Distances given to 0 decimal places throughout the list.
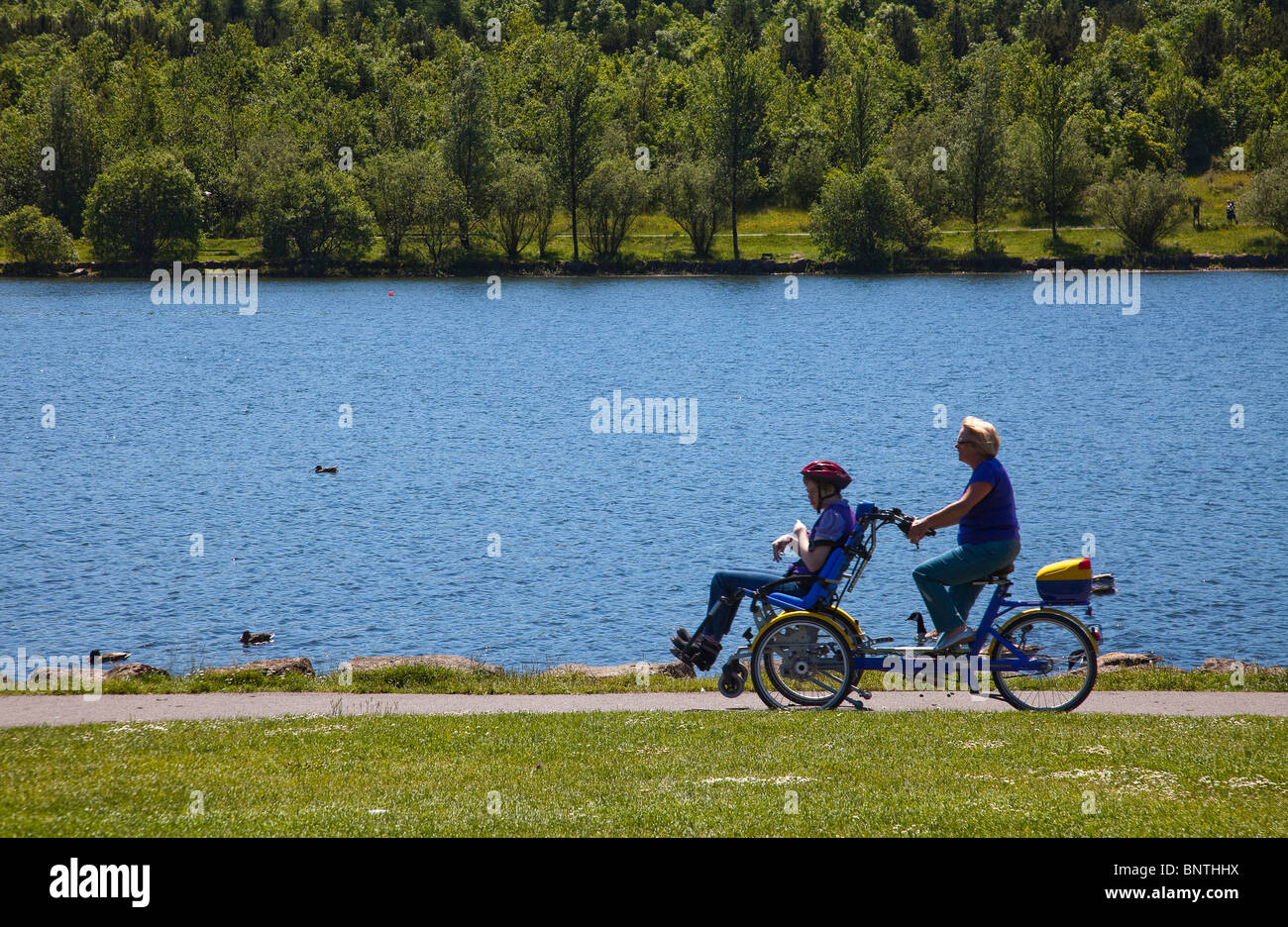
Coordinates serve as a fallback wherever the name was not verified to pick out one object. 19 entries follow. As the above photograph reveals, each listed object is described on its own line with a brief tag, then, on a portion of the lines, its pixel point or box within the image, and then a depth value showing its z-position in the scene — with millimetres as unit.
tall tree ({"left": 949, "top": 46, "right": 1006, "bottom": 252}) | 118625
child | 12961
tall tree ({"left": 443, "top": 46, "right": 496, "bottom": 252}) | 122500
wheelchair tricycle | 12703
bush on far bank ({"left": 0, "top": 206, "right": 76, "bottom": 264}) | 117562
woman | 12648
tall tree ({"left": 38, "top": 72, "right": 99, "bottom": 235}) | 126875
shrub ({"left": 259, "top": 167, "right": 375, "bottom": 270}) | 118750
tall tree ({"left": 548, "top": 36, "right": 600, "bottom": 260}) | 123875
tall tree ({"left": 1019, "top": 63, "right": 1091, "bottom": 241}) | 121188
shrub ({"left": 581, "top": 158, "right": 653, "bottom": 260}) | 120000
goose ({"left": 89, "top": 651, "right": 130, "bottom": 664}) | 22741
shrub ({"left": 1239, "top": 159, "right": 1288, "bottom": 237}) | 112750
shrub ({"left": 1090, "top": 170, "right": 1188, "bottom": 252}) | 112875
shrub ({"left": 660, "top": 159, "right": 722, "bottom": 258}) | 120812
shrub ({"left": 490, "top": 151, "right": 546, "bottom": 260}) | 118625
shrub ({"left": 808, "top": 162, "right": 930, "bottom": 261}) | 118000
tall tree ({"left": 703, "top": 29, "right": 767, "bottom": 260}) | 127312
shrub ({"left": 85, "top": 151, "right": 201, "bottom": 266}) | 118875
